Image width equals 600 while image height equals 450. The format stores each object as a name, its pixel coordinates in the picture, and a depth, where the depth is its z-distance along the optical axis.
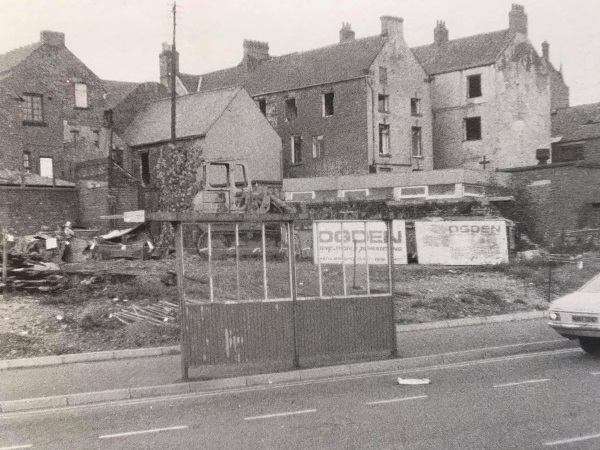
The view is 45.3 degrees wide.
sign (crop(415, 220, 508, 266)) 25.81
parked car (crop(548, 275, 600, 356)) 12.83
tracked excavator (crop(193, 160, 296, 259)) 28.08
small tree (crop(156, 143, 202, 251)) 40.72
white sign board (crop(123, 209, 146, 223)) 29.55
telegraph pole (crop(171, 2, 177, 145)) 42.44
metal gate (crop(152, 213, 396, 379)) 11.50
